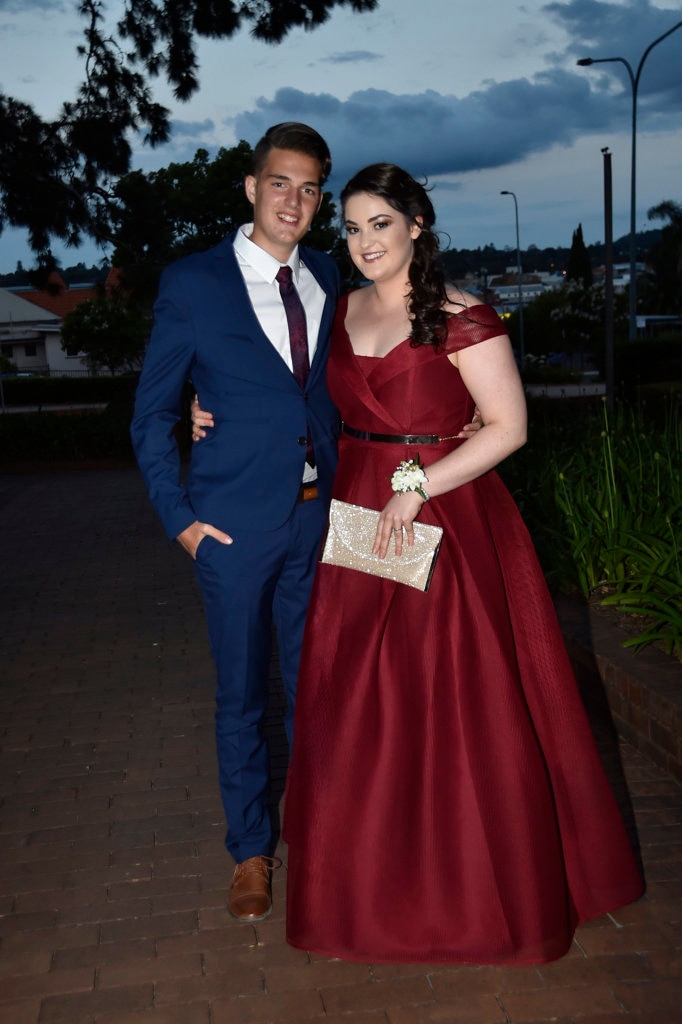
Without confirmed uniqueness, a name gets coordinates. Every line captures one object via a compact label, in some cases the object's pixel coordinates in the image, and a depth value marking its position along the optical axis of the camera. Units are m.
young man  3.50
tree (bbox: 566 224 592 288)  101.50
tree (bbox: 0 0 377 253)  14.19
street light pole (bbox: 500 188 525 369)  49.42
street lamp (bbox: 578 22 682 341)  27.00
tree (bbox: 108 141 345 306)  15.21
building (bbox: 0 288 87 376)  79.94
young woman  3.16
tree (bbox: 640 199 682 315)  83.69
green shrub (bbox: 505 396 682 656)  5.42
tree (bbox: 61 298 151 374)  56.84
